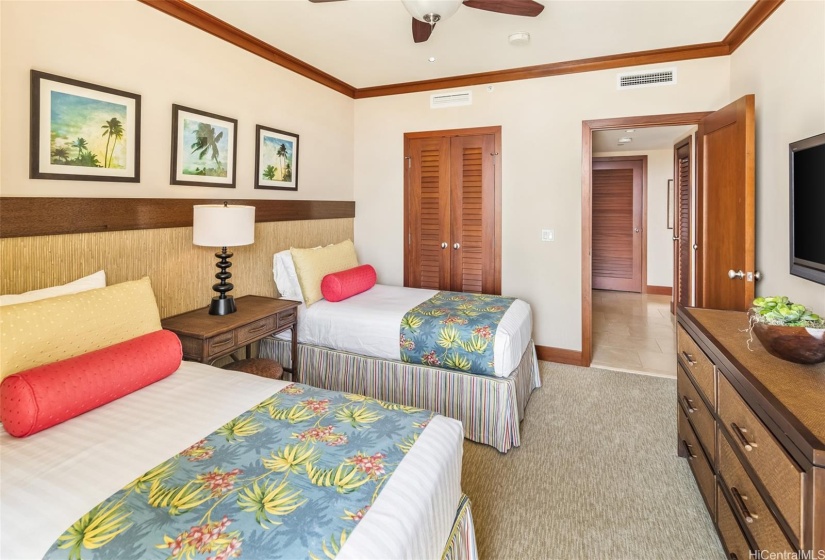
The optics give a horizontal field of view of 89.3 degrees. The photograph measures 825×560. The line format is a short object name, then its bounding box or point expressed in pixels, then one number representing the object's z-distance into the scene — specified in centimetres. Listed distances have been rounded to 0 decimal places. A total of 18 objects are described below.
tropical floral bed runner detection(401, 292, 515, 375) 257
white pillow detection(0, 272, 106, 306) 171
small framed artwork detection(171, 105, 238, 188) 266
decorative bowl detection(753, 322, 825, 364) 144
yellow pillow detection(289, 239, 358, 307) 319
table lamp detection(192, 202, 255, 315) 241
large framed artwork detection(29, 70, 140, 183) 199
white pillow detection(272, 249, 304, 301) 325
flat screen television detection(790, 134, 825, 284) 190
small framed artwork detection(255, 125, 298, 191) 334
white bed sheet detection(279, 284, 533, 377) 260
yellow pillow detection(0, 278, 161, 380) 147
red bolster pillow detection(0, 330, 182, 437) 134
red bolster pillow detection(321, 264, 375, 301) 321
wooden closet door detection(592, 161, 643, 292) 734
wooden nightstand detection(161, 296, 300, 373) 225
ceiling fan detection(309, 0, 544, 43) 191
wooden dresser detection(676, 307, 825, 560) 104
